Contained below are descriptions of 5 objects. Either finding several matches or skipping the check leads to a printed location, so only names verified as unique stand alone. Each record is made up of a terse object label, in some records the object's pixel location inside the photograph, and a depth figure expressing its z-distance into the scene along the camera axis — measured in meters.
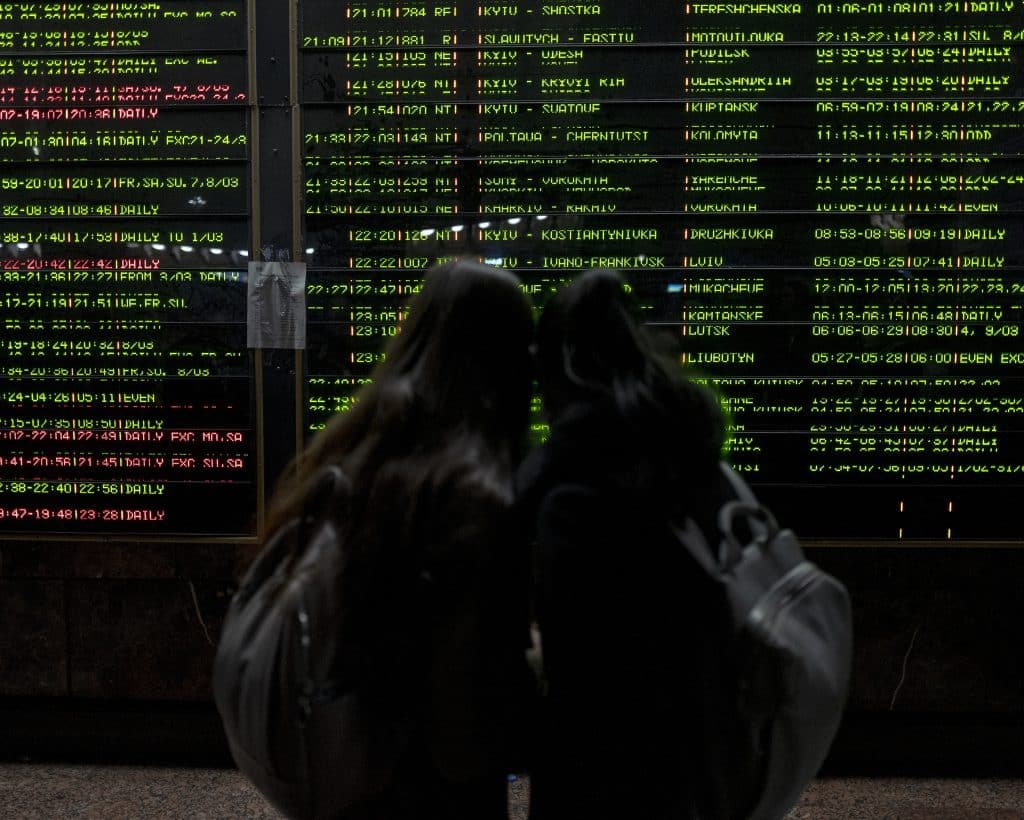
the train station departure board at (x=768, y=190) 3.77
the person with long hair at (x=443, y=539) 1.70
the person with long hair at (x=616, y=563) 1.72
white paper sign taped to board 3.89
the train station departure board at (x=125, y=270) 3.90
